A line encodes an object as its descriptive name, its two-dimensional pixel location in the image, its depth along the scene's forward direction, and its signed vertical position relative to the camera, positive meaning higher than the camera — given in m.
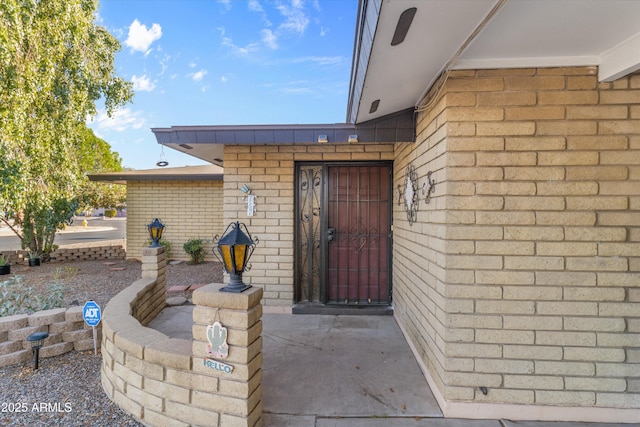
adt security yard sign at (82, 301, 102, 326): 3.07 -1.10
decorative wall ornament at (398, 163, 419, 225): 3.20 +0.16
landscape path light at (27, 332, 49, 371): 3.01 -1.36
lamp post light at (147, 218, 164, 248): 4.29 -0.37
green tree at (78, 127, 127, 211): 9.14 +1.44
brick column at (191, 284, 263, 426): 1.95 -1.00
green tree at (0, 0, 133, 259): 6.02 +2.47
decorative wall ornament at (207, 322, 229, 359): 1.97 -0.86
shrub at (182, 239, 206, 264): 8.31 -1.17
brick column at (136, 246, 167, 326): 3.91 -1.02
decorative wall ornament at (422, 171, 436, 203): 2.64 +0.19
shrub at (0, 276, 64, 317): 3.86 -1.33
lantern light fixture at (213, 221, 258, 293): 2.09 -0.32
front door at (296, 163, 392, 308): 4.58 -0.30
